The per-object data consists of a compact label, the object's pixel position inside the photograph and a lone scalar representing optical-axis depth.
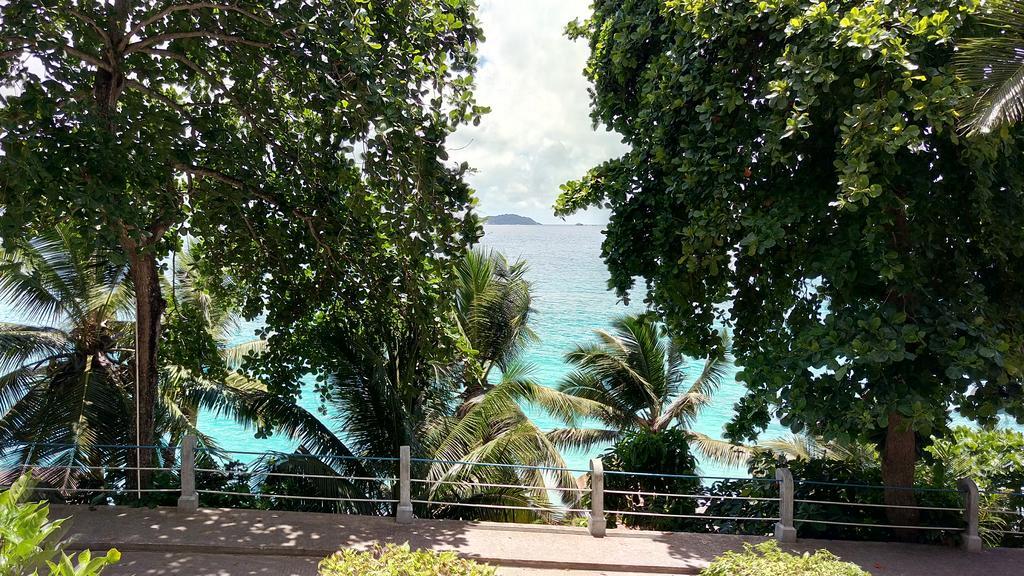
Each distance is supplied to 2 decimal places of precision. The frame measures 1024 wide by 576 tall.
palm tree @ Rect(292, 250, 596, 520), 10.45
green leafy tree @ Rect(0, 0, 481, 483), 6.98
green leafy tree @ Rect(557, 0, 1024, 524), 6.46
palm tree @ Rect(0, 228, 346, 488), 10.98
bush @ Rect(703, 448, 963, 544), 8.66
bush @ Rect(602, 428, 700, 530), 10.41
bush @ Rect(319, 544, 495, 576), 4.30
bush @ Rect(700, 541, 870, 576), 4.68
